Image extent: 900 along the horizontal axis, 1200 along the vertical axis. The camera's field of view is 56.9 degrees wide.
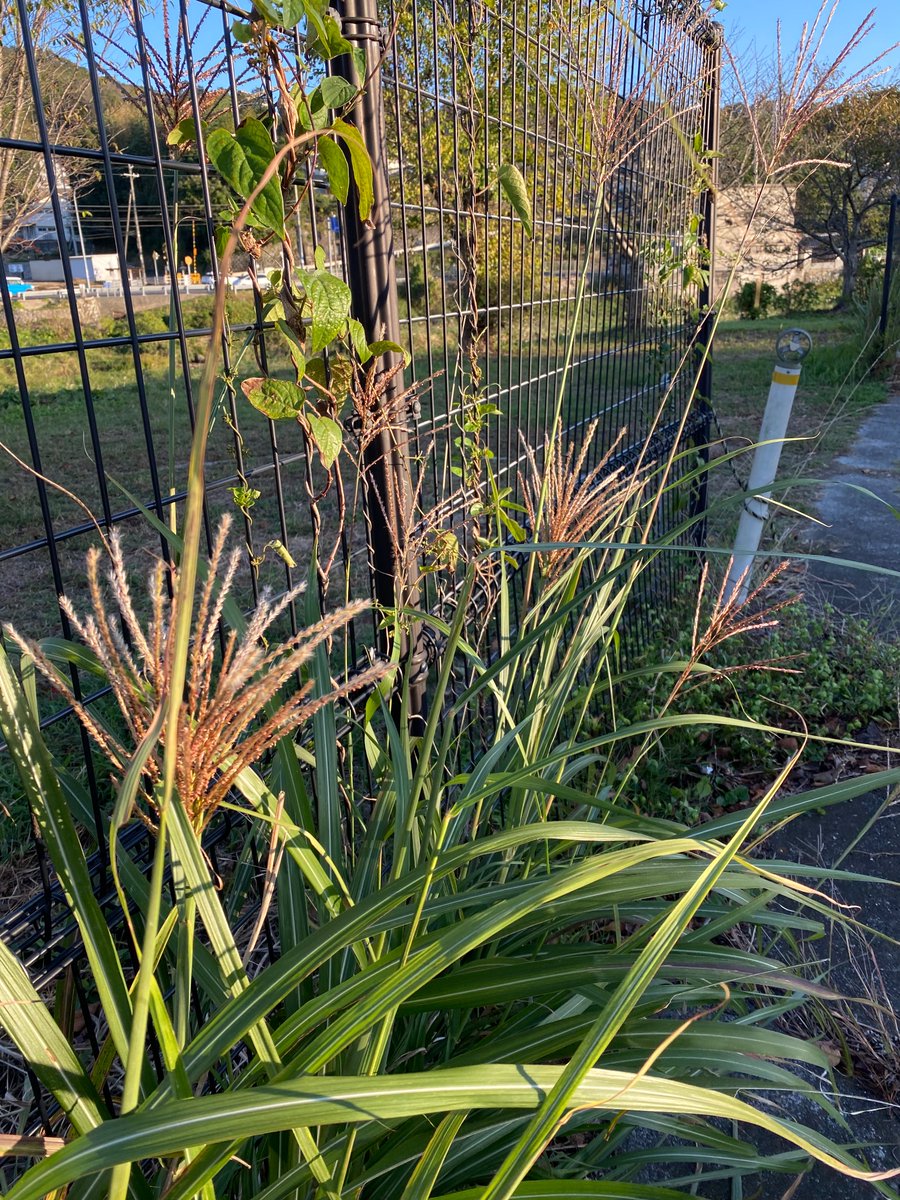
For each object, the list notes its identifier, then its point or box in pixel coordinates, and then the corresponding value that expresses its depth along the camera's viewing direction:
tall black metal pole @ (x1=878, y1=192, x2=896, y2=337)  8.37
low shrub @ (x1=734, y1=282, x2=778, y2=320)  14.58
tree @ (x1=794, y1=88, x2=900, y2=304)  13.91
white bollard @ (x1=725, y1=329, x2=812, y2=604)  3.14
